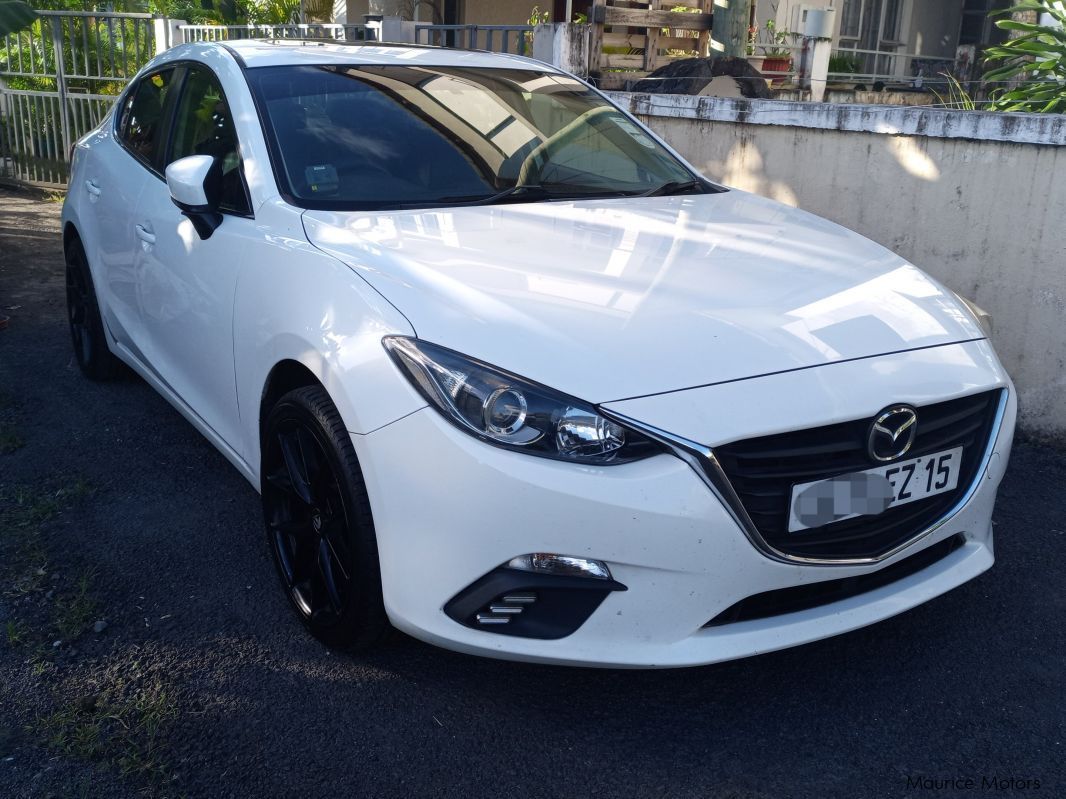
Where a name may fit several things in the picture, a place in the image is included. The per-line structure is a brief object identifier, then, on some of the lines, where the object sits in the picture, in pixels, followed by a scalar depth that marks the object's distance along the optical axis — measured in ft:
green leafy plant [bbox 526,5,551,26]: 40.46
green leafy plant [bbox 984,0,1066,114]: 19.43
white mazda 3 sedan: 7.64
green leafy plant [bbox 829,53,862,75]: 45.19
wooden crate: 25.27
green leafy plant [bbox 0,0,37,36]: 27.14
